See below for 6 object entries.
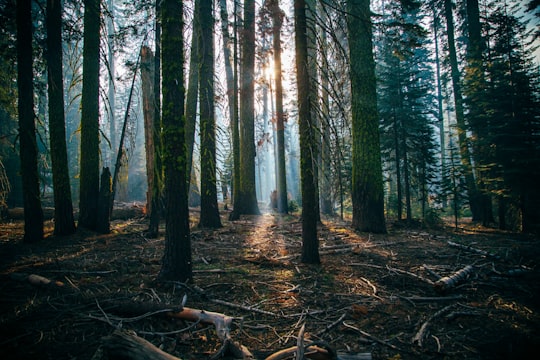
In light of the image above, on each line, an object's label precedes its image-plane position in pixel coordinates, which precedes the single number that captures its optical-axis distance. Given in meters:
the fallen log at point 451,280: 4.05
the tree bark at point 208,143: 8.80
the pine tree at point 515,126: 9.29
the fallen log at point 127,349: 2.11
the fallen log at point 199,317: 2.60
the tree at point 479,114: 10.59
